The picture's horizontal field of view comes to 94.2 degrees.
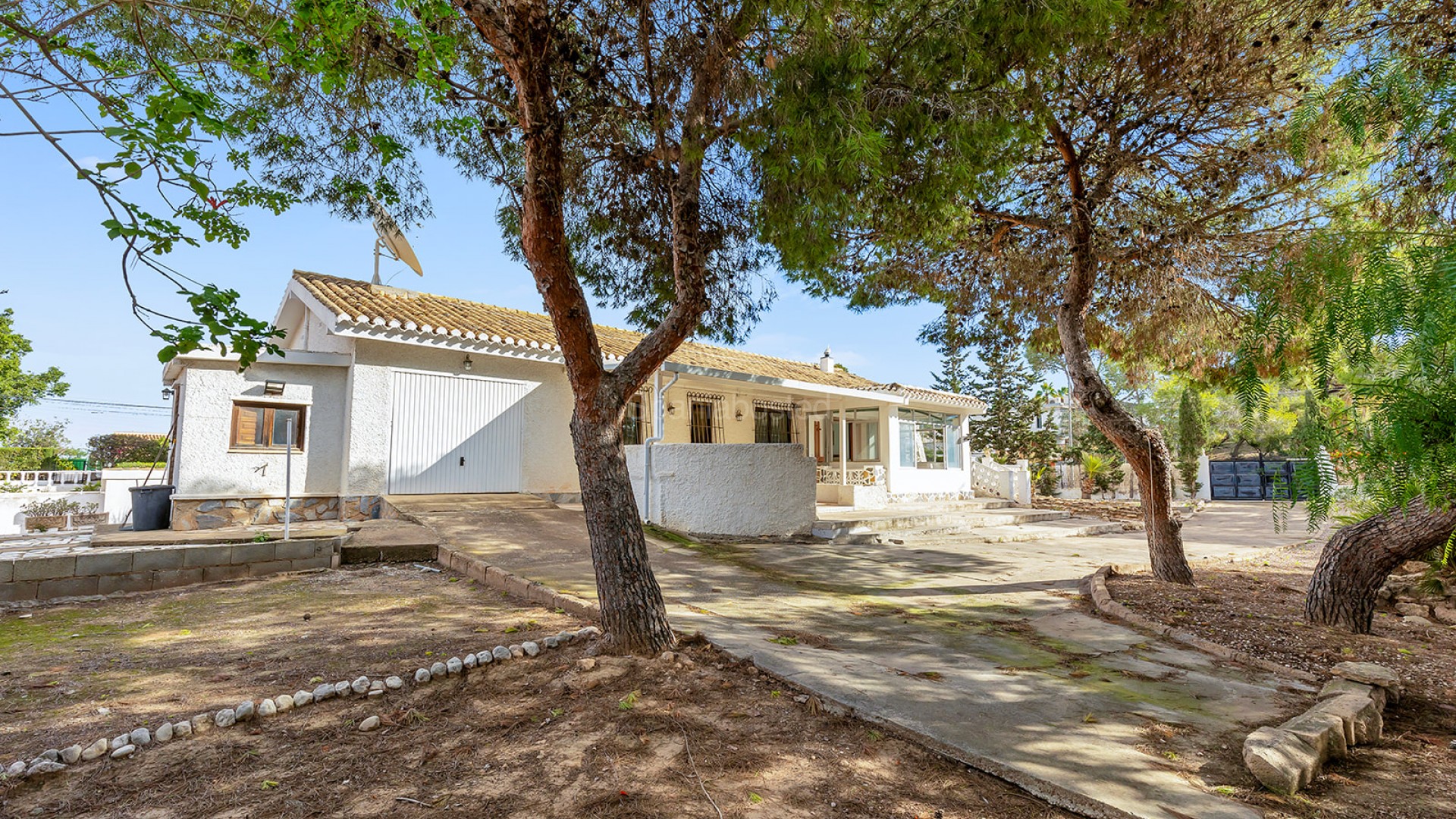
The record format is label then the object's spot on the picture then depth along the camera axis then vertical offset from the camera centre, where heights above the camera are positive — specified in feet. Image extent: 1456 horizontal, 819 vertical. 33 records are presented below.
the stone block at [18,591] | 20.59 -3.91
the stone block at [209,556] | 23.40 -3.19
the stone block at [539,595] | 19.74 -3.75
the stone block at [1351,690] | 13.12 -4.25
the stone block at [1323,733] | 10.73 -4.18
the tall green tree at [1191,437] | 84.33 +4.49
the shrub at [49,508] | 53.67 -3.60
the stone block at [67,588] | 21.18 -3.93
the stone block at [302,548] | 24.88 -3.09
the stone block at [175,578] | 22.82 -3.85
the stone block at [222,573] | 23.71 -3.81
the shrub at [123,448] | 98.22 +2.36
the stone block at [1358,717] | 11.78 -4.31
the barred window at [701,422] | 53.16 +3.71
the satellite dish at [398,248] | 41.93 +13.94
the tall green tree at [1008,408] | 88.38 +8.44
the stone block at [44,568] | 20.85 -3.25
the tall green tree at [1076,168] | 16.26 +9.97
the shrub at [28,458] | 83.10 +0.71
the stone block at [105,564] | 21.68 -3.24
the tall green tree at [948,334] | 36.32 +7.33
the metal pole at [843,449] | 55.67 +1.76
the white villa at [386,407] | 34.63 +3.41
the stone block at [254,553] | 24.18 -3.15
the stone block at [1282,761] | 9.68 -4.21
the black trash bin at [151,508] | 32.96 -2.14
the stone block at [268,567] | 24.43 -3.70
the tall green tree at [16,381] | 76.18 +10.27
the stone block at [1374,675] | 13.69 -4.13
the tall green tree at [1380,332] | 9.81 +2.24
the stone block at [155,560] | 22.56 -3.20
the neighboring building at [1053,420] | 92.53 +8.54
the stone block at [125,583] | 22.03 -3.91
